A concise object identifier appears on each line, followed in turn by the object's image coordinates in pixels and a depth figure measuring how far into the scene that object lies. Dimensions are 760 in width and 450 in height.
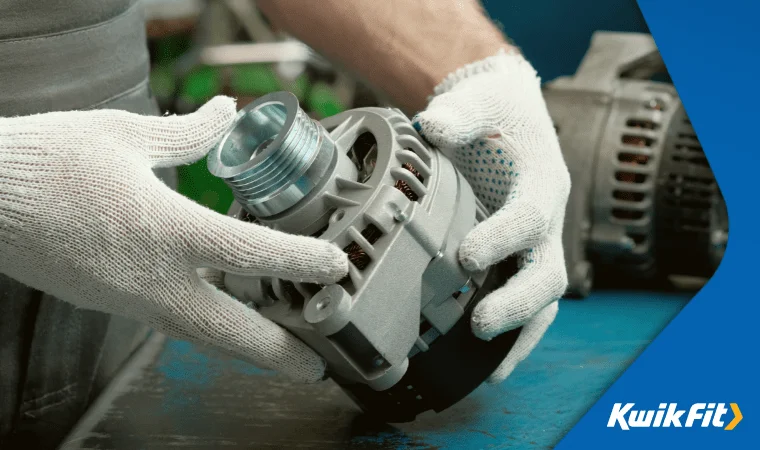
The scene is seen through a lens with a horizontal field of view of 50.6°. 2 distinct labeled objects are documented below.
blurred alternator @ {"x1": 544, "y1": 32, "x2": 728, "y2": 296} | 1.45
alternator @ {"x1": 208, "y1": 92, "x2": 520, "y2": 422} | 0.73
